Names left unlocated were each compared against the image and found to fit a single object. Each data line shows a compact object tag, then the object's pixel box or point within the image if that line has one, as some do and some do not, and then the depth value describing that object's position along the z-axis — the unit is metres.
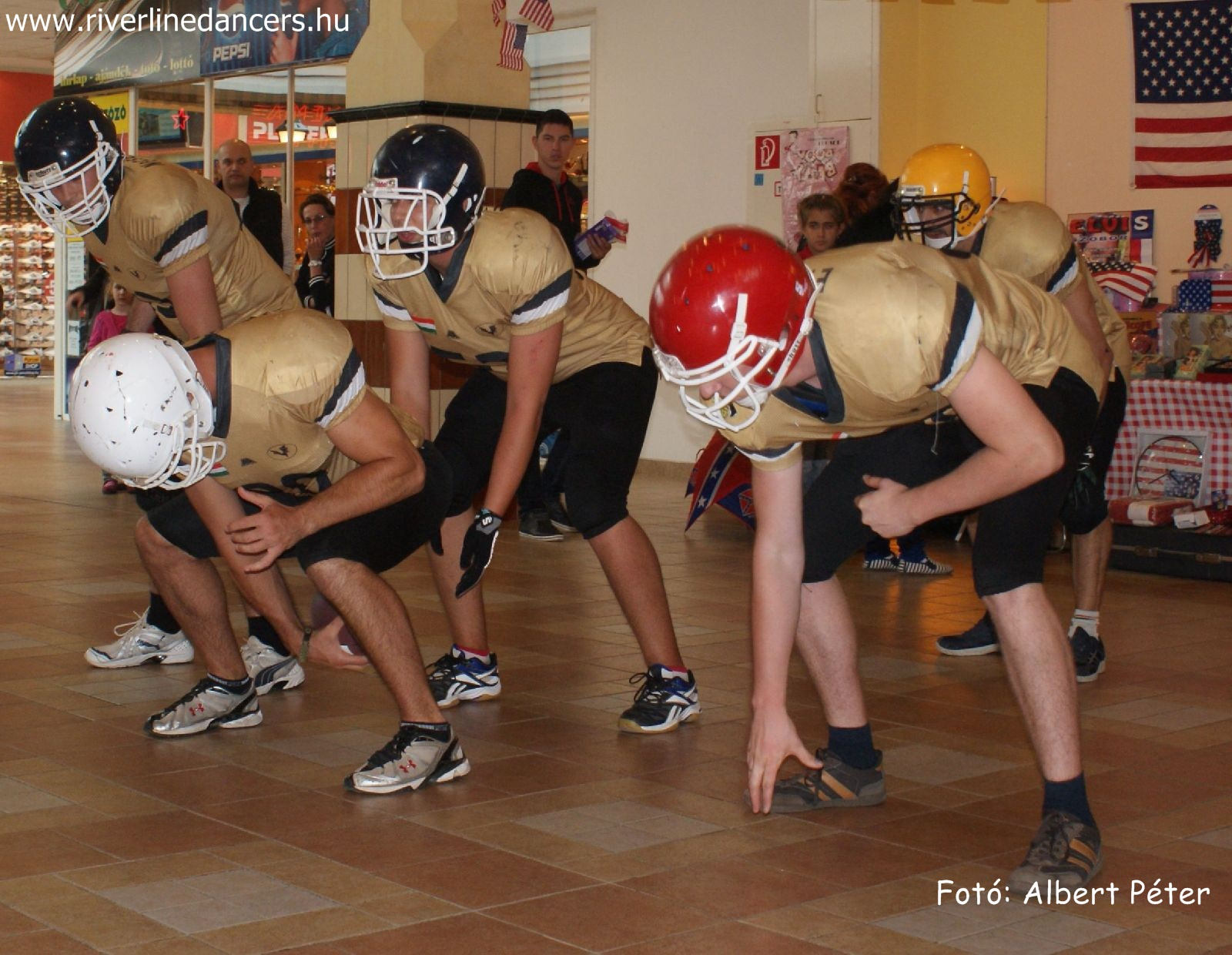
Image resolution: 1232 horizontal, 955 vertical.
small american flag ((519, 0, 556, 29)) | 9.62
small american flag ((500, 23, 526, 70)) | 9.11
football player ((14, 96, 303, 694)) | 4.78
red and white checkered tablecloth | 7.87
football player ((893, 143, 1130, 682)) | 4.48
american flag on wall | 9.23
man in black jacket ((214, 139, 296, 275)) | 8.54
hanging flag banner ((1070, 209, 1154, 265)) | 9.45
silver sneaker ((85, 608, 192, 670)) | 5.44
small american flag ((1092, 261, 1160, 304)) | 8.84
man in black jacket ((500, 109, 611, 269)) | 8.39
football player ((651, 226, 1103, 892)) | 2.97
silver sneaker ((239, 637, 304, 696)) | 5.06
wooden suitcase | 7.52
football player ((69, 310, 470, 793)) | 3.49
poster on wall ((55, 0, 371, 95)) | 13.51
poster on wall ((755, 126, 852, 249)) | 10.55
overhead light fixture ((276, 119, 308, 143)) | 14.47
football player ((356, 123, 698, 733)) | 4.20
